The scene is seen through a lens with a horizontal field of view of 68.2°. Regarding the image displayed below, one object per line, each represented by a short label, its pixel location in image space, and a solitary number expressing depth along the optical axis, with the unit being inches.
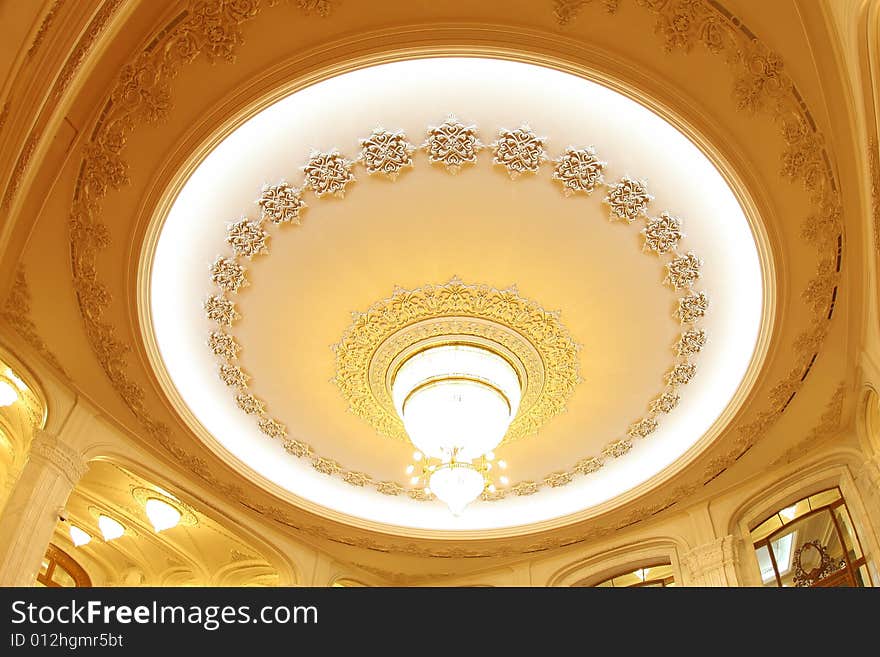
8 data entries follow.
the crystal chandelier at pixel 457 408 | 203.9
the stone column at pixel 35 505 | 202.7
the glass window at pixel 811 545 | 242.5
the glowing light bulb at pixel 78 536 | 324.8
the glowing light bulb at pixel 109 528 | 312.0
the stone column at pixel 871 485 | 232.6
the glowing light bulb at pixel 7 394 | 230.4
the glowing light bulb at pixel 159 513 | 293.6
